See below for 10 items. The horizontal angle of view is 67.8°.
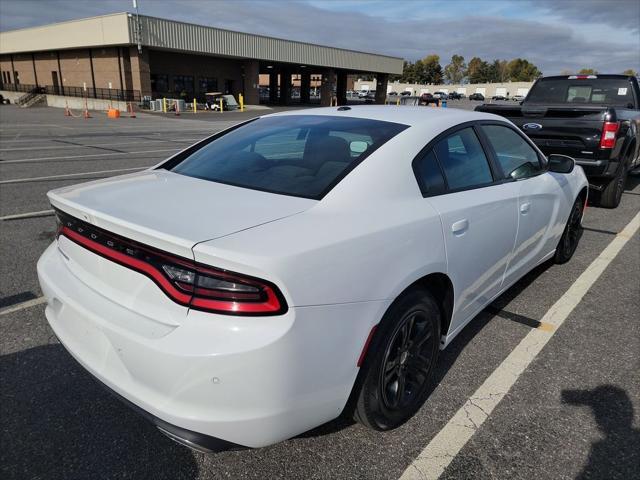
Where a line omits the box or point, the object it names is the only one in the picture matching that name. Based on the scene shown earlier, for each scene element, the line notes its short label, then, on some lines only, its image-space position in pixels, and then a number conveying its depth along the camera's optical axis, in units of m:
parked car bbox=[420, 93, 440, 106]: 38.74
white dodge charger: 1.69
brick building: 36.69
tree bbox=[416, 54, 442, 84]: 128.12
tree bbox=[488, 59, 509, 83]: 138.20
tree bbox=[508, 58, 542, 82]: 134.69
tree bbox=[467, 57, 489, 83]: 137.25
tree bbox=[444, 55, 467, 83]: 149.88
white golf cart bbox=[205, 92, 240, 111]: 38.16
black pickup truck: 6.25
